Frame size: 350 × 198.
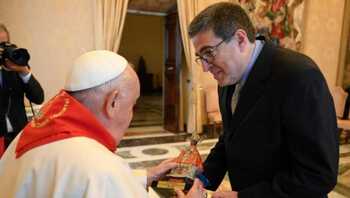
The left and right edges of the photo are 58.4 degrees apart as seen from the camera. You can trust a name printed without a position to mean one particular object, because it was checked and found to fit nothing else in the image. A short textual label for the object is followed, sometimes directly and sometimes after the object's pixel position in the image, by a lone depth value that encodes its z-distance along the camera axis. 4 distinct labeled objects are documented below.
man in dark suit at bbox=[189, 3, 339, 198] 1.10
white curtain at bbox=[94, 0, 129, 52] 5.04
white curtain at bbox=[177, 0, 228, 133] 5.66
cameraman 2.13
